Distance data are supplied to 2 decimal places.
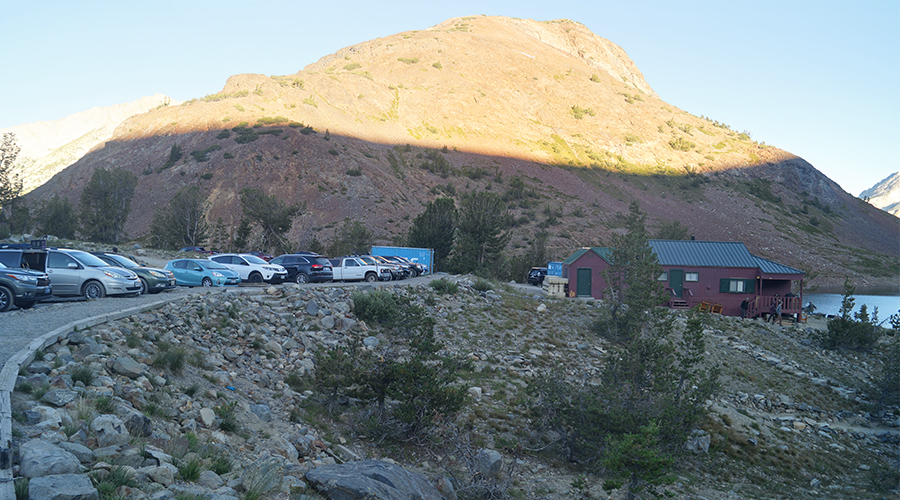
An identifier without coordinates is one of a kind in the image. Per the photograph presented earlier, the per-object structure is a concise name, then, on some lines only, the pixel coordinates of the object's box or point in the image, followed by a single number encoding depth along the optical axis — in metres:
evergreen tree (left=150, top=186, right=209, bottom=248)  53.19
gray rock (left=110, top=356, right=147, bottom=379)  8.89
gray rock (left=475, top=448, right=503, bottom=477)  10.55
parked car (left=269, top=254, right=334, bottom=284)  28.28
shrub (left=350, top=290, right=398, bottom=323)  20.19
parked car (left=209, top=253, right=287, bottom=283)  26.67
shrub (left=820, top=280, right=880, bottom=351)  31.58
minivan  16.20
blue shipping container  41.44
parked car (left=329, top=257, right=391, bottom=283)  29.81
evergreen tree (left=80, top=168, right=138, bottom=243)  56.28
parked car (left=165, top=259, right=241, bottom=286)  24.28
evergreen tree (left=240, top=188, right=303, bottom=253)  49.62
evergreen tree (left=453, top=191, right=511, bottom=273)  42.46
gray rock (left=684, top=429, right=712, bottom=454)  15.53
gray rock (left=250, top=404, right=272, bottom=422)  10.30
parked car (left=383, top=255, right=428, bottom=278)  37.19
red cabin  35.97
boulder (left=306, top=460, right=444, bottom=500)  7.38
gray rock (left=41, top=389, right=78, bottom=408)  6.88
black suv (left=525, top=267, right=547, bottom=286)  45.69
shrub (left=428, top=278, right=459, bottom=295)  27.33
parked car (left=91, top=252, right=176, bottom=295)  19.23
